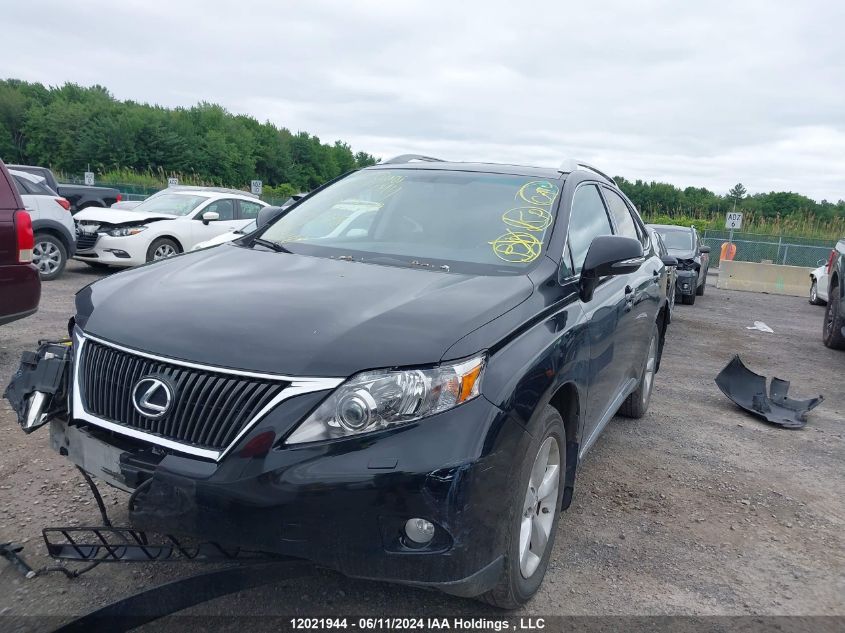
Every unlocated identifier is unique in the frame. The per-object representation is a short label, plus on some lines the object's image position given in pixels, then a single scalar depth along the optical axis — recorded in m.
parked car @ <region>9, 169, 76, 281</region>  10.61
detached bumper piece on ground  6.00
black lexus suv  2.18
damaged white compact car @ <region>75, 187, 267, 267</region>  11.69
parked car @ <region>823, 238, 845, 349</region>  8.80
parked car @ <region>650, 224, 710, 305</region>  14.35
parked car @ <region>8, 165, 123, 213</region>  18.58
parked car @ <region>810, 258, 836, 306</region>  14.69
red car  5.42
